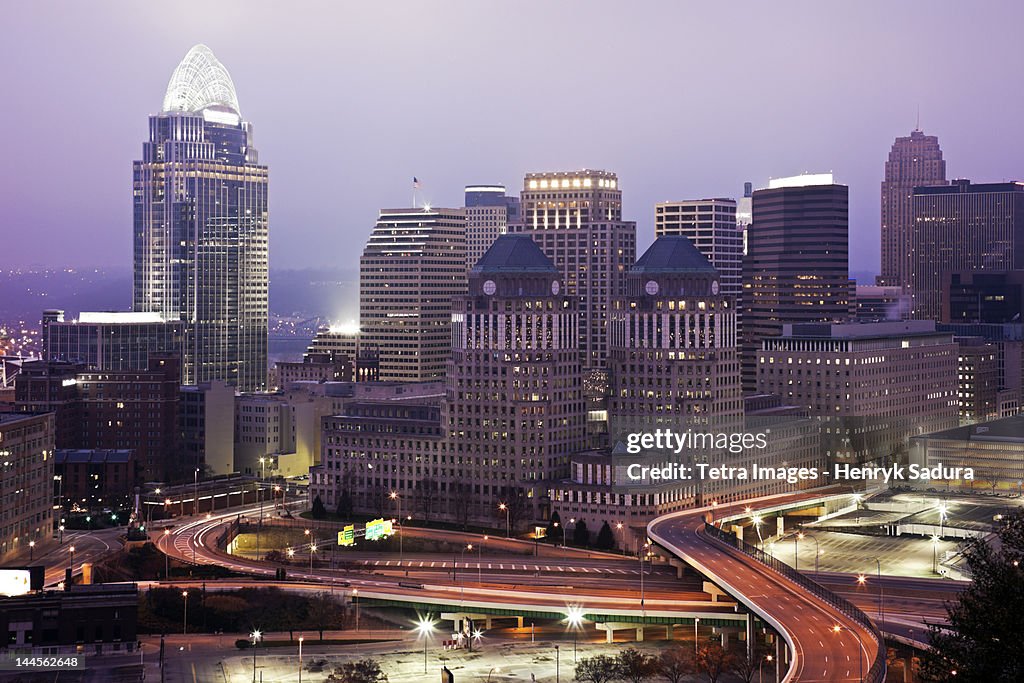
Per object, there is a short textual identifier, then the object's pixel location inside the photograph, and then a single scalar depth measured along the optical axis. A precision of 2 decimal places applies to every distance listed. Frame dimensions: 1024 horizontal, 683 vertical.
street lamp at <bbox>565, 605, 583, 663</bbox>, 159.62
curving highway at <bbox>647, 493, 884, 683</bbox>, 128.62
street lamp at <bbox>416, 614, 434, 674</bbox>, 163.00
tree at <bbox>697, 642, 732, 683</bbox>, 145.62
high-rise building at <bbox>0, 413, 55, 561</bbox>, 187.75
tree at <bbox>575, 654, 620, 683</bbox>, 141.75
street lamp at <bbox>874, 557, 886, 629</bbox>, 151.00
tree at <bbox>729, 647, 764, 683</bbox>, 142.50
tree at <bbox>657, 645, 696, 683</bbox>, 144.39
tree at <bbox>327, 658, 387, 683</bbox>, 142.38
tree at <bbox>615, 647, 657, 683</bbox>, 143.88
